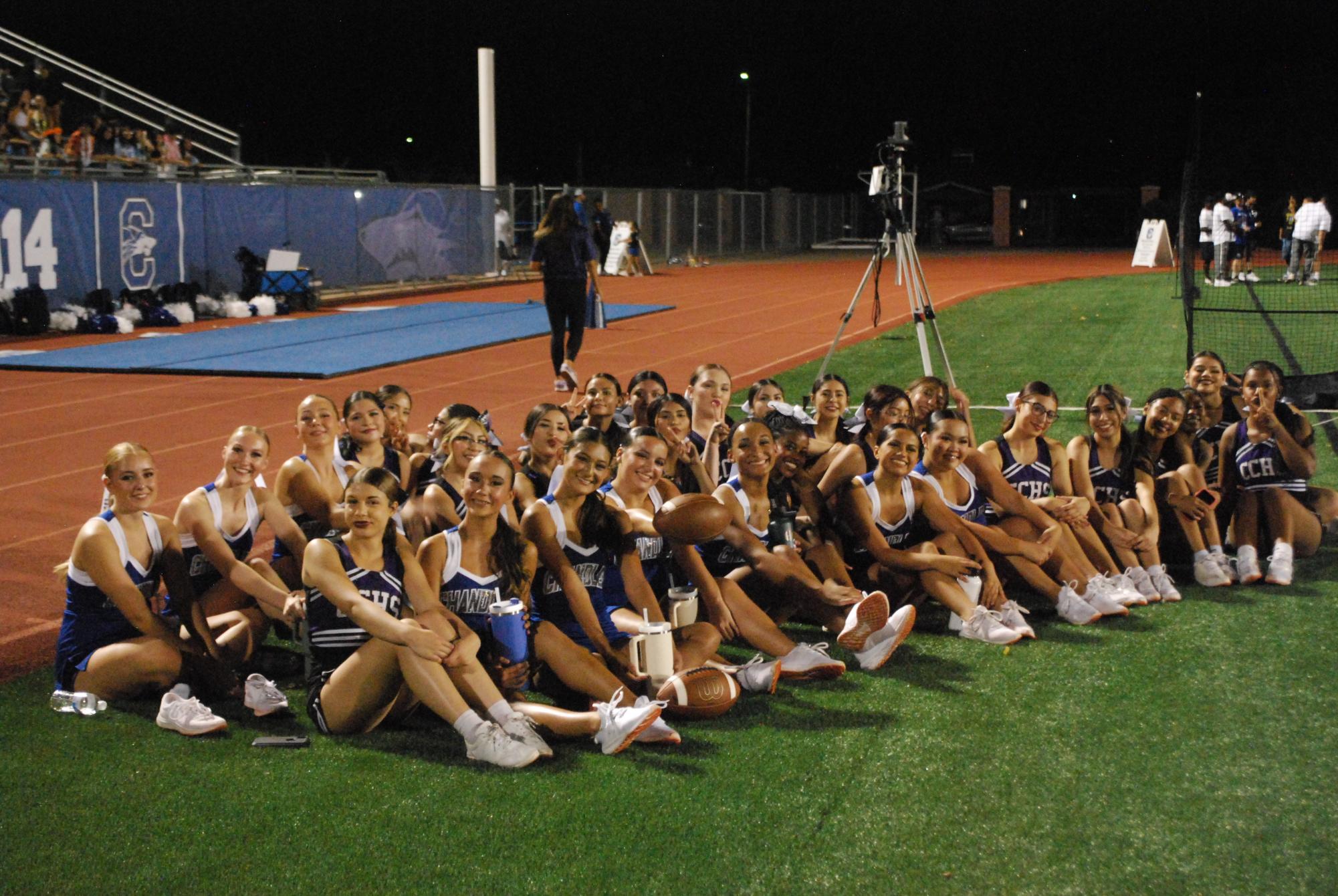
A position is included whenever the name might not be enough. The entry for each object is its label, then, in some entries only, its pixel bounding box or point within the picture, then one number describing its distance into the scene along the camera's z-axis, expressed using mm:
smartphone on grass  4578
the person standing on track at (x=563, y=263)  12852
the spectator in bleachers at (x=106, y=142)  25480
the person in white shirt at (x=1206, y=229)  25516
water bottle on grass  4820
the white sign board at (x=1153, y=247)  33594
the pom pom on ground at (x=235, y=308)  21547
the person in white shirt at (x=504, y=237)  30812
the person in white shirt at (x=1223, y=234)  24547
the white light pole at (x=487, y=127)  31578
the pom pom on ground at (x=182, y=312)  20500
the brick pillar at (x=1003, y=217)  55469
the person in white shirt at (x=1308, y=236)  24500
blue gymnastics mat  15188
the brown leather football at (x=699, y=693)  4781
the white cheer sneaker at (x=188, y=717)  4660
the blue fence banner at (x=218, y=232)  19031
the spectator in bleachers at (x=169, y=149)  26750
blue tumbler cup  4695
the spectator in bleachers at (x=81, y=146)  23500
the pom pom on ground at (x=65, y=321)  18812
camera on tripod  9641
